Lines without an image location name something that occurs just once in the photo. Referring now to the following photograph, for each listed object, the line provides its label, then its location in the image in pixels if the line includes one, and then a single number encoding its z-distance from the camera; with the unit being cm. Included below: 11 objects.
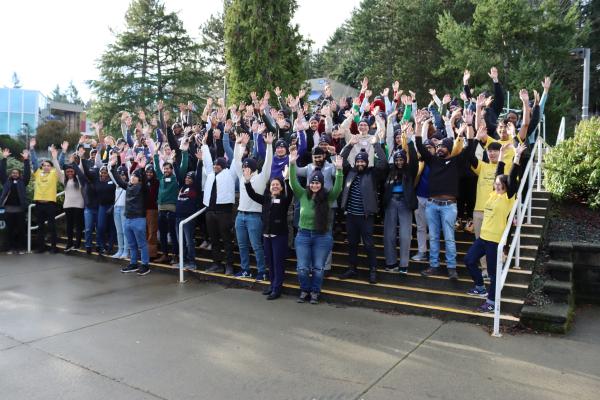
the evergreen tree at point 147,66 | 2561
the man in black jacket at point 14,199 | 994
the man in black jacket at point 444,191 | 599
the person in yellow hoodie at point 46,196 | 975
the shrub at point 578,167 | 714
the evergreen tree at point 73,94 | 11717
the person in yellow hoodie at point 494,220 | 521
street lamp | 1162
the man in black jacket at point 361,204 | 625
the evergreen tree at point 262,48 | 1642
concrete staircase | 540
